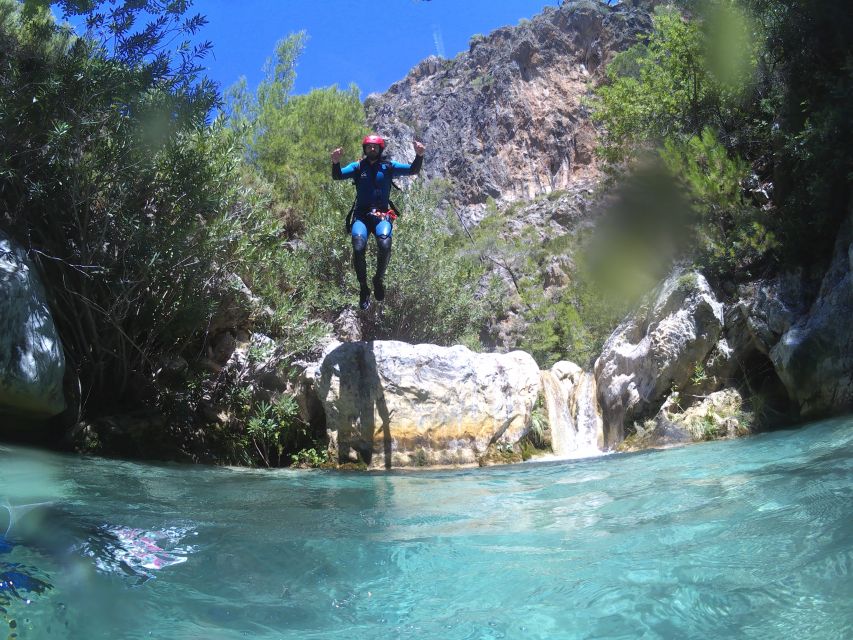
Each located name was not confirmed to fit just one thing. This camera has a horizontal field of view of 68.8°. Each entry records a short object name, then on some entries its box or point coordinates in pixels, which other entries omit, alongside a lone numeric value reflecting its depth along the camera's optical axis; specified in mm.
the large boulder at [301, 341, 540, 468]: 9539
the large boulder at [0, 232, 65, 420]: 7180
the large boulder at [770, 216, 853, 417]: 9078
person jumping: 8758
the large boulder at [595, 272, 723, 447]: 10914
